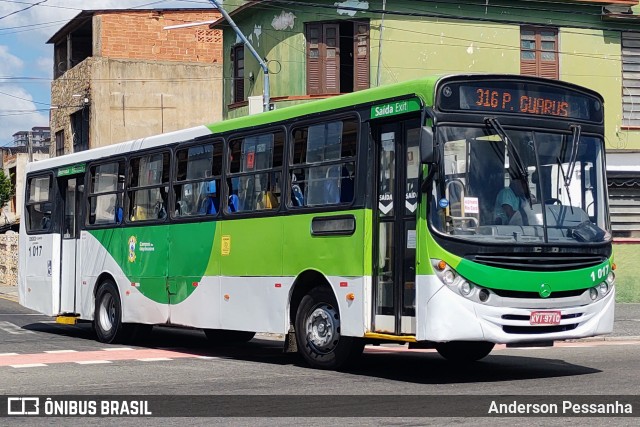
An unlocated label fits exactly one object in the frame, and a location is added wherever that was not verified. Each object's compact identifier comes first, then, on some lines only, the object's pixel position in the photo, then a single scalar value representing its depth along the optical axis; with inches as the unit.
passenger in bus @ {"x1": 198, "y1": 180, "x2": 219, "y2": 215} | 639.9
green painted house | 1231.5
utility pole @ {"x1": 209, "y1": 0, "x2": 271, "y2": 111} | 972.9
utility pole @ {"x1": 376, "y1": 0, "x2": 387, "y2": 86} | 1222.9
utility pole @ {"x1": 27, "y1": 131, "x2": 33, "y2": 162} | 2613.9
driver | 487.8
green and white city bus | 483.5
